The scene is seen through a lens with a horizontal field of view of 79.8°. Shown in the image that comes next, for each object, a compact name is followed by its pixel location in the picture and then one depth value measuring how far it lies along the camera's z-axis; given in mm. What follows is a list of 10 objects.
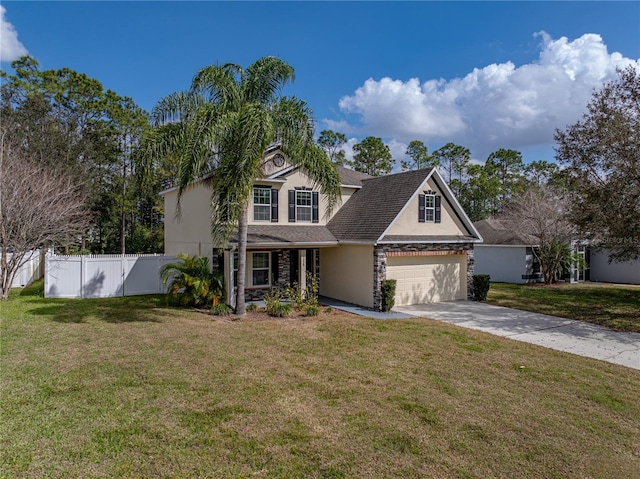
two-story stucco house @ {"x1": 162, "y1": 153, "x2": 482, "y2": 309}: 15719
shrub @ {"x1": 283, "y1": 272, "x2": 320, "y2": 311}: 15047
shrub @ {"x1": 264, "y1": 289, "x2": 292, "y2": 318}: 13742
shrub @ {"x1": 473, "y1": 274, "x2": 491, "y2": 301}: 17609
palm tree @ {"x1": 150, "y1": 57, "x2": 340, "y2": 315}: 11500
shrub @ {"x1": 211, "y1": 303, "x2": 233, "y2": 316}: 13656
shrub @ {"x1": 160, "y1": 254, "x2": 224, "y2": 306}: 14414
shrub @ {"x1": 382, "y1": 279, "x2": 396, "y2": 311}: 14781
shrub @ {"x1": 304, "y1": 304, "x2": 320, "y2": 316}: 13883
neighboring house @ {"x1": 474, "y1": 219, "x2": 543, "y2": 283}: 25188
